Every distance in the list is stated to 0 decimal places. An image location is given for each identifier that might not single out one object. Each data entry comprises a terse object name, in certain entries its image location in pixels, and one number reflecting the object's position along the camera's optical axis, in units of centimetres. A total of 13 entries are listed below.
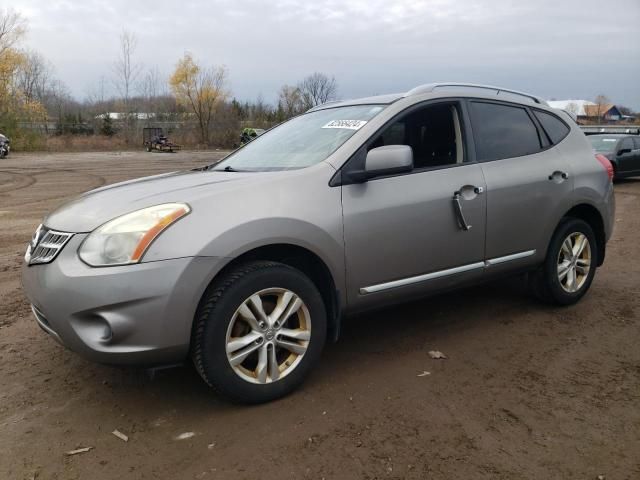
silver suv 263
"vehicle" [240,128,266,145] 4178
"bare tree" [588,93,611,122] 8906
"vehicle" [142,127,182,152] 4103
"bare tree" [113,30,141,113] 5374
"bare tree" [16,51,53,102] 5409
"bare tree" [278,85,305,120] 6695
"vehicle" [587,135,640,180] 1598
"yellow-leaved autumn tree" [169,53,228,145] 5503
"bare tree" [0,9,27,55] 4172
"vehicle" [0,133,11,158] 2816
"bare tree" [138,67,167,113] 5700
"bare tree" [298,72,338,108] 6850
